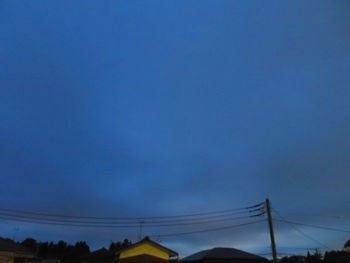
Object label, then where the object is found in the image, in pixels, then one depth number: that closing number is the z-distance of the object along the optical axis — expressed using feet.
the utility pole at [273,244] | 110.42
